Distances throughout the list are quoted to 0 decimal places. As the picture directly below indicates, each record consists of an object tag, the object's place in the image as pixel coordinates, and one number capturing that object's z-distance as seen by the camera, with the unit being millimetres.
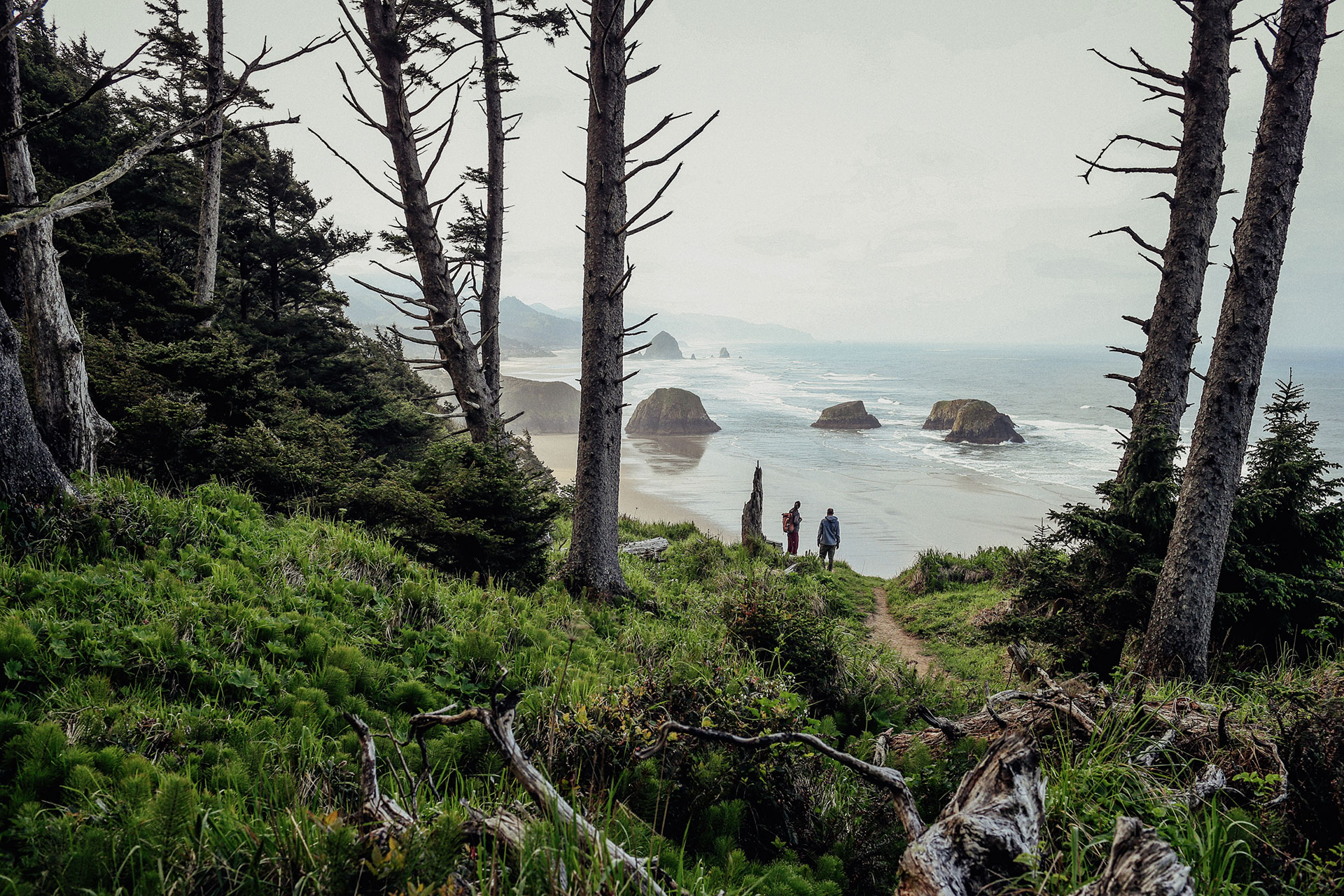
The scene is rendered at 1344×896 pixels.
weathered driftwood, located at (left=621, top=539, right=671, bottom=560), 10898
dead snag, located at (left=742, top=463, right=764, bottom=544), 14453
